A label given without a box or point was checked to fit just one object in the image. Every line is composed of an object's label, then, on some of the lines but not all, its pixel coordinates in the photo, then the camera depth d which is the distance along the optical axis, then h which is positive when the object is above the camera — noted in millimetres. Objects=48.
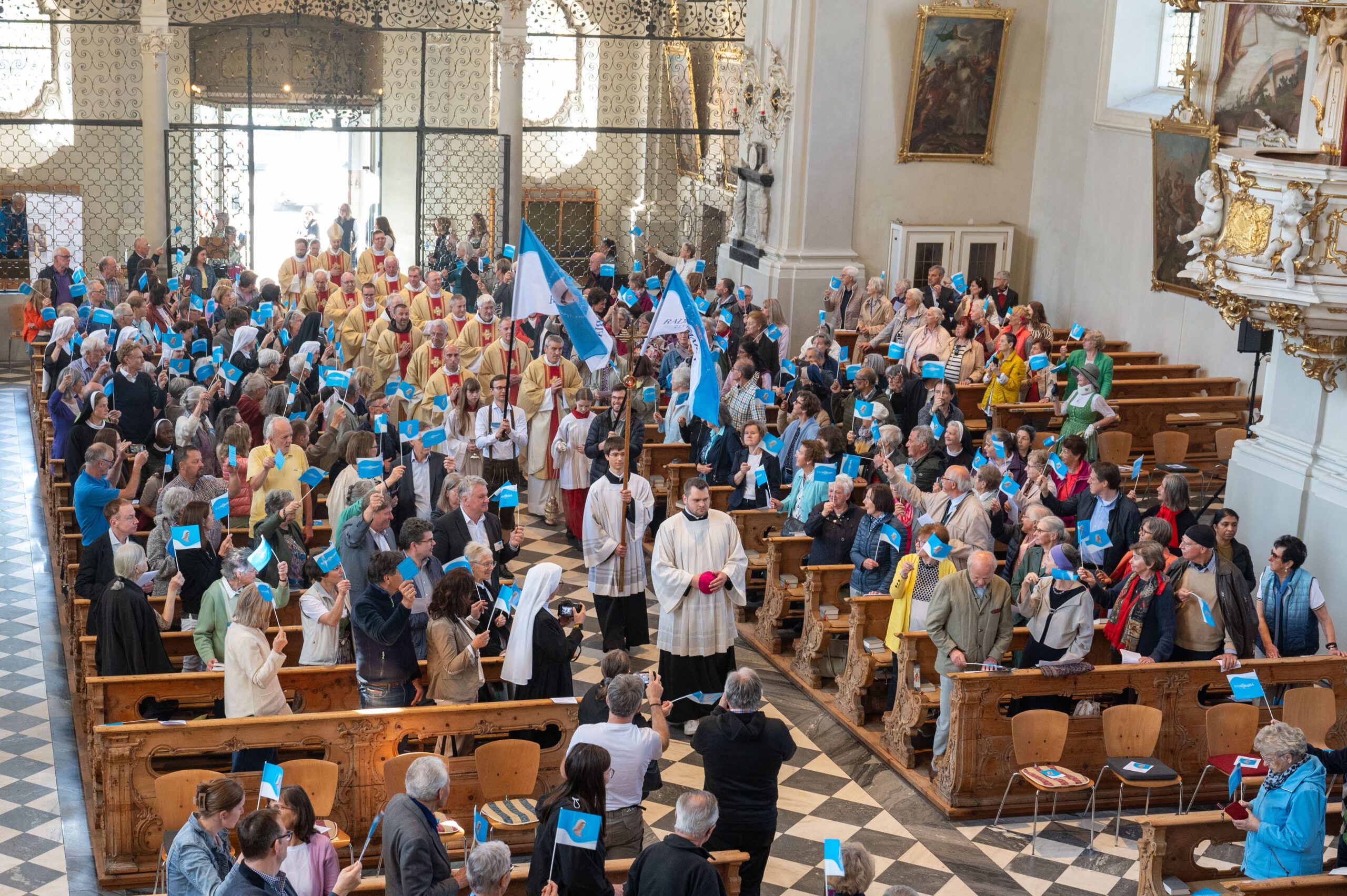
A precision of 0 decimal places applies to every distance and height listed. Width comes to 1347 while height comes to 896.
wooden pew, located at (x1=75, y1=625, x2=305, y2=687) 8602 -3039
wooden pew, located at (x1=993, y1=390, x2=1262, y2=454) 14141 -2354
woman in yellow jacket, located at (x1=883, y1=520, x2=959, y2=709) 9039 -2575
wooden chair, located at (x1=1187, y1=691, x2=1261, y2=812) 8508 -3166
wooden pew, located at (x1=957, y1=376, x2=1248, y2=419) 14859 -2214
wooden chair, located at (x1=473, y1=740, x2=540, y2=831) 7539 -3208
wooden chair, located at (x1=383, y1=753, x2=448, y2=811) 7238 -3053
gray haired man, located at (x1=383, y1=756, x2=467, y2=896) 5727 -2681
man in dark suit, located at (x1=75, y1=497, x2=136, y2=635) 8500 -2425
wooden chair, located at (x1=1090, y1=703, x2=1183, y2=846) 8383 -3136
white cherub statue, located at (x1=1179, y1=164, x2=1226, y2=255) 10008 -277
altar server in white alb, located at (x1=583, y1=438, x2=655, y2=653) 9953 -2702
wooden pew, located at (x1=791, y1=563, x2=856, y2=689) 10055 -3077
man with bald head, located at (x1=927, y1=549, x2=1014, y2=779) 8508 -2605
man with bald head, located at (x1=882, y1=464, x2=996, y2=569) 9500 -2244
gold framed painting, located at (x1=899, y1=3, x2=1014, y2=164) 18531 +841
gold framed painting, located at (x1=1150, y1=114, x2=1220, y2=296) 15562 -230
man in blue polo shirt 9531 -2377
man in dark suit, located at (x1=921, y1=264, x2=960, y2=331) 16641 -1607
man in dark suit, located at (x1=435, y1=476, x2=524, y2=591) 8914 -2335
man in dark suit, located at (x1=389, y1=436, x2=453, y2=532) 10586 -2398
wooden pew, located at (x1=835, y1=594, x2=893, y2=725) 9477 -3136
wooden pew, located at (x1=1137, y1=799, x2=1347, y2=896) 7230 -3243
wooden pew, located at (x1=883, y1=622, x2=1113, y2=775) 8906 -3177
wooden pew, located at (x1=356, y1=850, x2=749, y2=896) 6430 -3087
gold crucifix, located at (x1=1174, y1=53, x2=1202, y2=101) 15781 +917
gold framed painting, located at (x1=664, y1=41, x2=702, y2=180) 23516 +559
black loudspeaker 12094 -1384
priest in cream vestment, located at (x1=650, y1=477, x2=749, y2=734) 8977 -2557
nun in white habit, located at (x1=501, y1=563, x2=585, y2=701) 7848 -2636
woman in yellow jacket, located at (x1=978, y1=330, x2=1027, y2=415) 13812 -1999
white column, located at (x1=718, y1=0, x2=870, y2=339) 18219 +62
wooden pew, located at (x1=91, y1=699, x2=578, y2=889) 7336 -3091
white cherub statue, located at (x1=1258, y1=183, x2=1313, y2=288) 9258 -360
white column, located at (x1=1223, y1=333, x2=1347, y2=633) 10305 -2149
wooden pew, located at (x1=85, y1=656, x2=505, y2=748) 7957 -3006
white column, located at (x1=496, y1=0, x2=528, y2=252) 19844 +488
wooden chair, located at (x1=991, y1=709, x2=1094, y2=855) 8289 -3179
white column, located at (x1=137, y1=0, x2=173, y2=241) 19172 +87
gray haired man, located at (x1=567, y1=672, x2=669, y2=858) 6570 -2668
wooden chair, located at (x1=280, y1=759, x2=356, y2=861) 7230 -3113
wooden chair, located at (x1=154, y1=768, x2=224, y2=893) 7133 -3149
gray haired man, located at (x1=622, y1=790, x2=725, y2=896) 5535 -2620
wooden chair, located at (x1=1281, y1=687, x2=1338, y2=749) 8695 -3072
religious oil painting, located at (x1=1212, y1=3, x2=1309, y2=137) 14609 +951
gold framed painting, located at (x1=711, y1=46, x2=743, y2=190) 21641 +693
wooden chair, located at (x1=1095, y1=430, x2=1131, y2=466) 13312 -2495
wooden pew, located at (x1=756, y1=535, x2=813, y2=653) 10648 -3058
